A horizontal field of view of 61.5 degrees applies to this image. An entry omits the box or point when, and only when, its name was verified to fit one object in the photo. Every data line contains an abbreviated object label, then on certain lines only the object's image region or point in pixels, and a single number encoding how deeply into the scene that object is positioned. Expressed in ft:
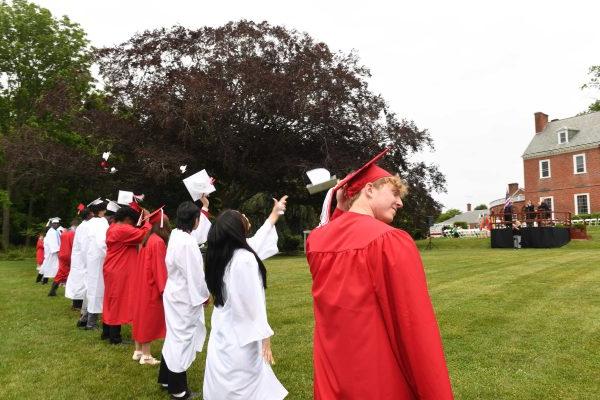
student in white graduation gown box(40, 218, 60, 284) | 53.01
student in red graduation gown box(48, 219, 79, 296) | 42.06
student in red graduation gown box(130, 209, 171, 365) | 19.58
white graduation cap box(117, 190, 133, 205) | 26.68
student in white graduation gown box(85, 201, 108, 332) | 28.66
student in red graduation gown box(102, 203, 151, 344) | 24.14
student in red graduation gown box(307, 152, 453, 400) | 6.89
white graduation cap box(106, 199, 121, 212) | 29.27
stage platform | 78.18
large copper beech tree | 74.69
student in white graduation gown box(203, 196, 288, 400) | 12.59
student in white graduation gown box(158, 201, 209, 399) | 16.76
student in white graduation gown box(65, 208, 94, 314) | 34.35
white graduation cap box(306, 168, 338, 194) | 10.03
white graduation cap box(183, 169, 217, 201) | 20.77
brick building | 142.31
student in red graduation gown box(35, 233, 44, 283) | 61.26
